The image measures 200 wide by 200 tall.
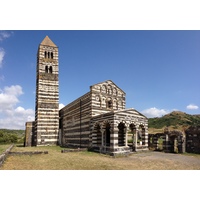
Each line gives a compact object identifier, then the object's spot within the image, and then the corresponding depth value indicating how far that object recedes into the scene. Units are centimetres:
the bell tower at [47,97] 3269
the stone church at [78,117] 2133
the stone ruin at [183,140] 2134
